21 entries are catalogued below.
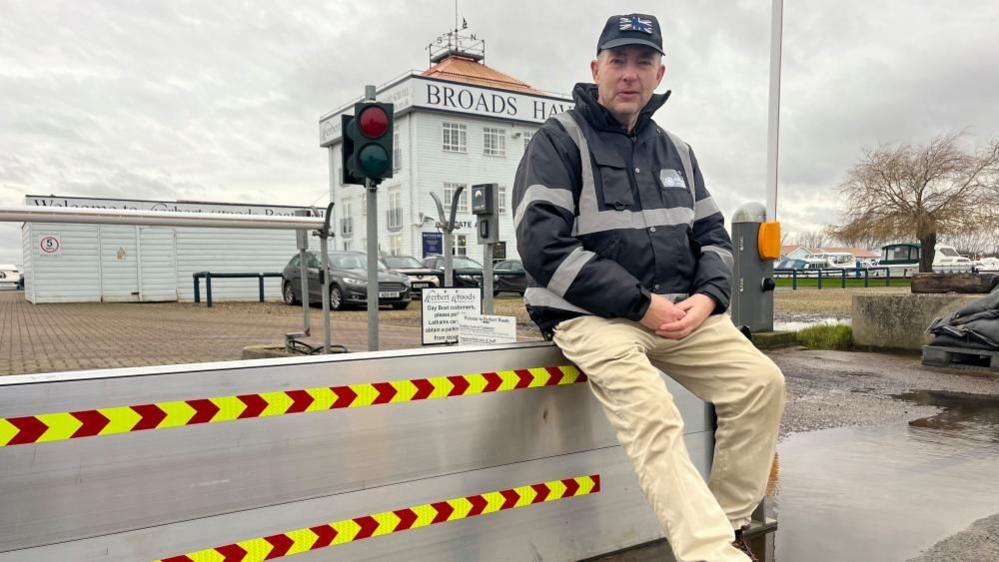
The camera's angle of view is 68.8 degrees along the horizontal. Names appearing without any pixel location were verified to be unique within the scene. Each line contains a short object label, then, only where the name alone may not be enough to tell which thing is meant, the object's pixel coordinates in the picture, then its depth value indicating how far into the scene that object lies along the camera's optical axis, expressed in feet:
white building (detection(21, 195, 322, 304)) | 78.59
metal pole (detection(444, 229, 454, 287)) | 21.58
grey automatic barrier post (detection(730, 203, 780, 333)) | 28.32
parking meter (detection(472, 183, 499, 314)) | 17.99
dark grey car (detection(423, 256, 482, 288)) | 72.69
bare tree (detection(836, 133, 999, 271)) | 104.73
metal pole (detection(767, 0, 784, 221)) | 21.81
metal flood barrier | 6.77
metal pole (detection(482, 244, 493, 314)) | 18.64
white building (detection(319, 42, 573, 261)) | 128.06
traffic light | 17.38
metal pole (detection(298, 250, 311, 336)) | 28.76
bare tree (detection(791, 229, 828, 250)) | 361.38
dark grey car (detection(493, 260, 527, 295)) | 75.20
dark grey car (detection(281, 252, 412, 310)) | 57.93
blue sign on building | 121.28
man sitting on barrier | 8.53
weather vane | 157.17
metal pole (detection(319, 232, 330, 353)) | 24.79
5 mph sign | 77.46
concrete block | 28.81
